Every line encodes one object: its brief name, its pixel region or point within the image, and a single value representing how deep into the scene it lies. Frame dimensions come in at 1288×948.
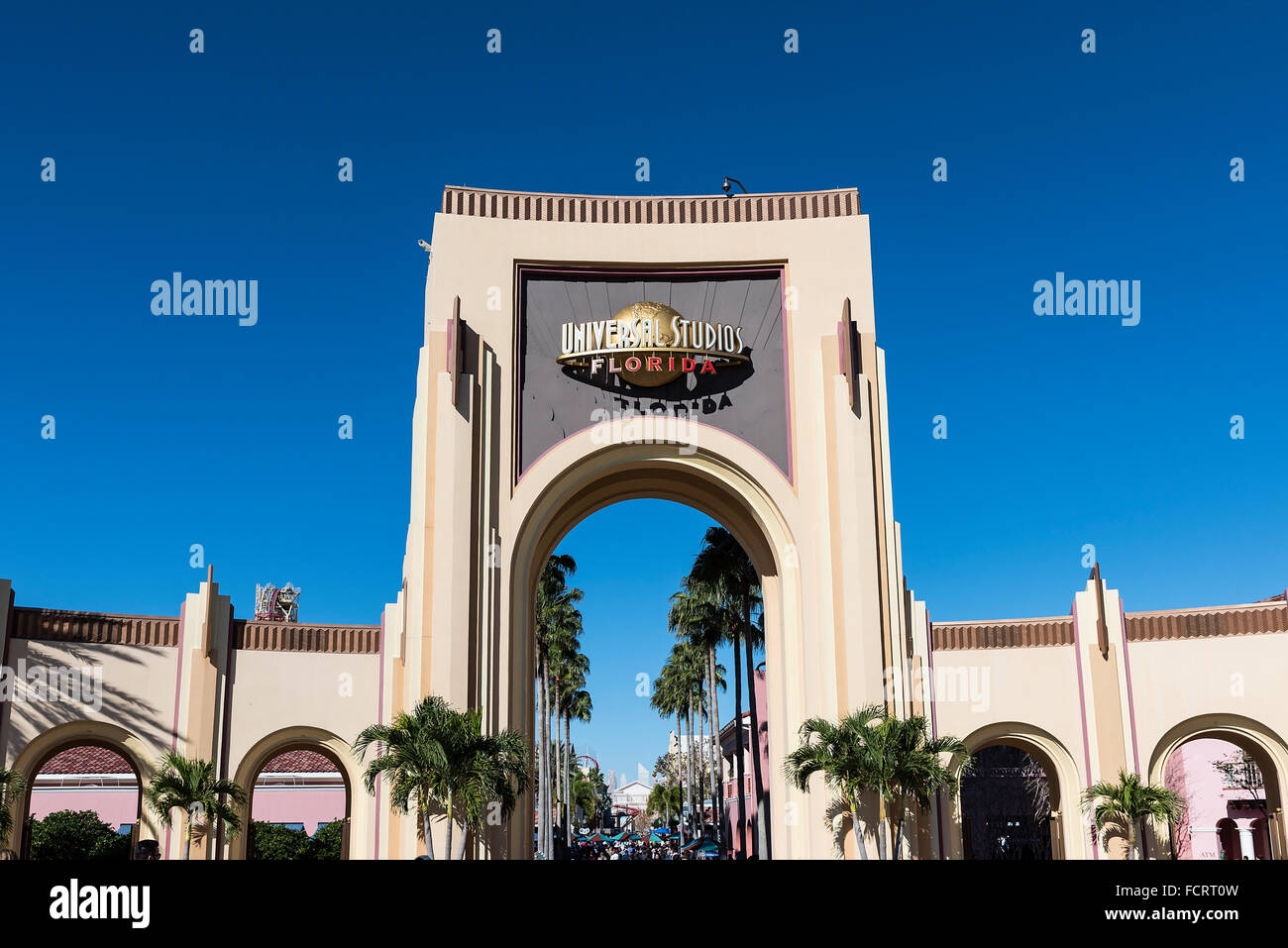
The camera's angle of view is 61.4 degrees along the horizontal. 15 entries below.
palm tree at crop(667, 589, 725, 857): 42.84
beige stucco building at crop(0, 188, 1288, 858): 26.36
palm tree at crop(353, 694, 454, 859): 22.33
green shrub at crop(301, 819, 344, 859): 42.81
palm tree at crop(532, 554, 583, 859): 48.00
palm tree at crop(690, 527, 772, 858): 36.97
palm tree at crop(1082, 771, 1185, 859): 26.17
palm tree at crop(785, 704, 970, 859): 23.28
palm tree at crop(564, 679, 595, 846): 66.50
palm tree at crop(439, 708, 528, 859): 22.31
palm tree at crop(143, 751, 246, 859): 25.34
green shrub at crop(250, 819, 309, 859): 44.00
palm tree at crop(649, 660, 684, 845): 70.75
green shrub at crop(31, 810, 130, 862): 39.03
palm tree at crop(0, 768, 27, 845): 22.78
